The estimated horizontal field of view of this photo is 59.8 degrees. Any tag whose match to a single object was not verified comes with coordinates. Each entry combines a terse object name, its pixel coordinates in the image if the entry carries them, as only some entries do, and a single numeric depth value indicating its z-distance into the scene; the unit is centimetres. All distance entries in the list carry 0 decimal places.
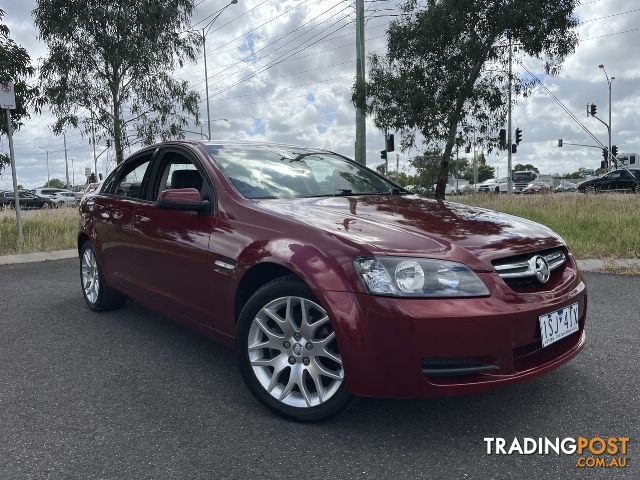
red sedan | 233
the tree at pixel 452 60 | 1356
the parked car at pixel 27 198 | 3441
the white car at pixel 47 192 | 3831
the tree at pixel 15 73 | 1008
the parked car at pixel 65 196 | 3761
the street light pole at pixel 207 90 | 3488
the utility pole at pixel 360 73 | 1500
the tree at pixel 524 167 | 9291
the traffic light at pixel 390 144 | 1836
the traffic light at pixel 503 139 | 1538
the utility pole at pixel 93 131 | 1570
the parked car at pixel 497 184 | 4402
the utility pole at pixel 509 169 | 2789
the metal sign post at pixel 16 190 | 907
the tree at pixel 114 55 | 1428
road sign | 847
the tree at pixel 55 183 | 10266
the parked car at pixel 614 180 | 3020
